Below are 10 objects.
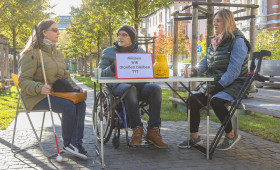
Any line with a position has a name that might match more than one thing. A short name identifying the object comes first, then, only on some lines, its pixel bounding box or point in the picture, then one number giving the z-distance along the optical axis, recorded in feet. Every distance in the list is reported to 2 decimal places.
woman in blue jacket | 13.51
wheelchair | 13.78
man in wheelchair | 13.88
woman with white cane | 12.68
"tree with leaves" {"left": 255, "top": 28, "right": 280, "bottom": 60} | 76.59
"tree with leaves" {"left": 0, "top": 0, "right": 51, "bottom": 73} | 50.56
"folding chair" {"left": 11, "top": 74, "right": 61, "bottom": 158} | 13.09
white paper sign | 12.17
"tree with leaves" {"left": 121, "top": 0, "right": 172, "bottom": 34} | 45.45
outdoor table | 11.56
